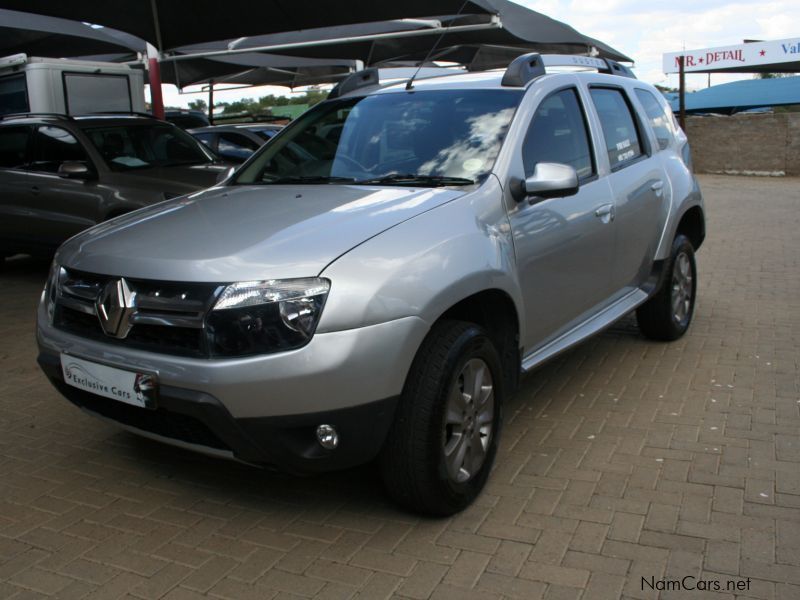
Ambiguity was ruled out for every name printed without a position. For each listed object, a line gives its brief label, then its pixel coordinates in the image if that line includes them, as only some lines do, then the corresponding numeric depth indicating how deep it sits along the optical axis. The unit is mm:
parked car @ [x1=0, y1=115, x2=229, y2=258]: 7949
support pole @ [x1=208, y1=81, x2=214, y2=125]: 24898
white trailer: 11227
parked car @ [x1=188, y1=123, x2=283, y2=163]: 12612
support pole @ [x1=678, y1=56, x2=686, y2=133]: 21431
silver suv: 2768
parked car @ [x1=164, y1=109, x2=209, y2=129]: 16906
